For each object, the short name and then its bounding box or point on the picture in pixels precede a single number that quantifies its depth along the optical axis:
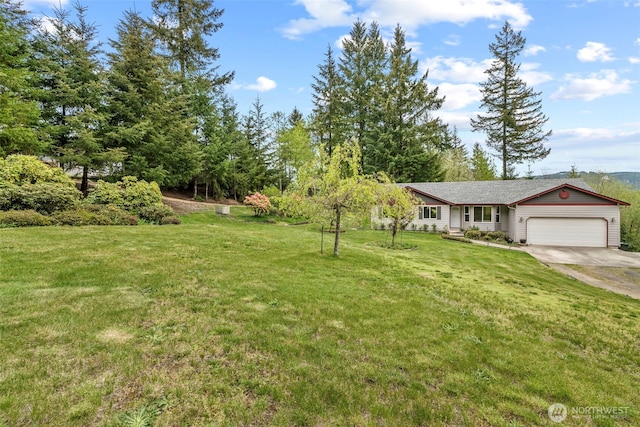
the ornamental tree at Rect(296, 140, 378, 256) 10.87
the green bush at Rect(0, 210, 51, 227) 11.60
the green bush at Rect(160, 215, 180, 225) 16.88
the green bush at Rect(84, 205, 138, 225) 14.80
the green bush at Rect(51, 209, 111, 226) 12.95
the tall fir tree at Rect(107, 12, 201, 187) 18.58
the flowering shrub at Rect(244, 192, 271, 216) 22.98
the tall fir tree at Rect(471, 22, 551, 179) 33.28
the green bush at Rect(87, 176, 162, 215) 16.62
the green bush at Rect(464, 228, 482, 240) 23.06
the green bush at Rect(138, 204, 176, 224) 16.83
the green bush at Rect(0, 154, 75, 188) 13.70
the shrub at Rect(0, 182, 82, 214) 13.02
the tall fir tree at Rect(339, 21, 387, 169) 36.34
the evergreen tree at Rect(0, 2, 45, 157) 14.15
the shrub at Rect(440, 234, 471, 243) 21.14
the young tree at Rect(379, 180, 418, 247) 12.26
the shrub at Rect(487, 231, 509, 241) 22.60
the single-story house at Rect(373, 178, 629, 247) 20.27
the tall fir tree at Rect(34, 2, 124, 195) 16.80
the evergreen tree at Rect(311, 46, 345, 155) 37.16
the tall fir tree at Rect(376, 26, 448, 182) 33.72
